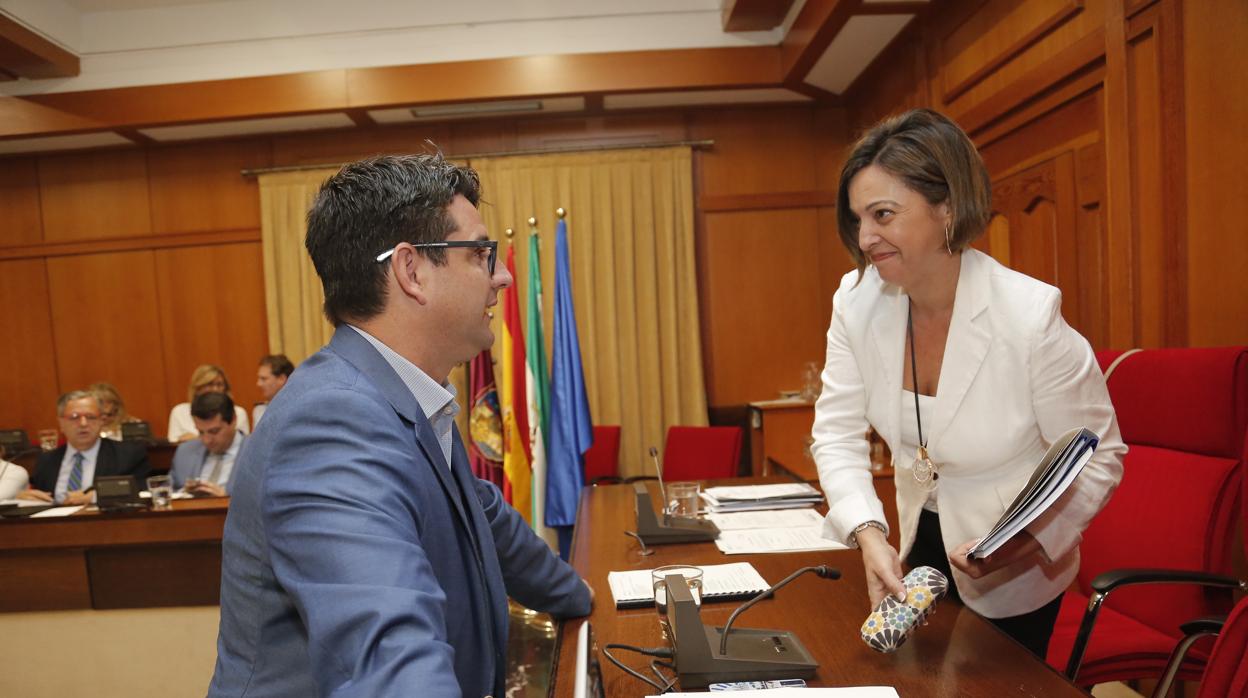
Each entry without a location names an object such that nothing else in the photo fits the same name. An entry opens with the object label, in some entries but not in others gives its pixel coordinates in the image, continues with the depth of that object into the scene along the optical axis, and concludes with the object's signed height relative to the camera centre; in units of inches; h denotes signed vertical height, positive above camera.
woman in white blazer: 56.7 -7.2
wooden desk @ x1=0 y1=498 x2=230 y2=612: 135.3 -37.2
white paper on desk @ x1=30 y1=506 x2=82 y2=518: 137.8 -30.0
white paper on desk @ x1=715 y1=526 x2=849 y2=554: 73.7 -22.1
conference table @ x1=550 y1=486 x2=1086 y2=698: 44.0 -20.9
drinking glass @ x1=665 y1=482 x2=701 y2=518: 83.7 -19.6
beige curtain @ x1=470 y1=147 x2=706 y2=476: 234.7 +15.4
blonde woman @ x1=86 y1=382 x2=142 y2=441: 209.3 -19.2
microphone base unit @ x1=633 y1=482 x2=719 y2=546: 78.4 -21.3
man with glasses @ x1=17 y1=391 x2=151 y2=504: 175.0 -26.6
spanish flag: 168.9 -21.1
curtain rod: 235.5 +47.3
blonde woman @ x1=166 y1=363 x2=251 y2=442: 220.5 -21.3
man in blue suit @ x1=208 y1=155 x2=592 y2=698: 34.4 -7.9
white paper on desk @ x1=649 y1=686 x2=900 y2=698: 41.3 -19.8
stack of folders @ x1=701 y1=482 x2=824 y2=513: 94.7 -22.9
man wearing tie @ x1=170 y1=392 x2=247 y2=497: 171.8 -25.7
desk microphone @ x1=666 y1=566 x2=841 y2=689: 44.3 -19.3
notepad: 59.4 -21.0
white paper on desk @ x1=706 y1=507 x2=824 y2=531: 84.7 -22.9
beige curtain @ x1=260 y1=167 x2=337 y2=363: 240.8 +18.0
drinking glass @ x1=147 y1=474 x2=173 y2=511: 141.4 -27.3
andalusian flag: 174.1 -16.0
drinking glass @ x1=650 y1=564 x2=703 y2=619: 50.6 -17.3
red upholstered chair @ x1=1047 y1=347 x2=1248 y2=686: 73.9 -23.0
